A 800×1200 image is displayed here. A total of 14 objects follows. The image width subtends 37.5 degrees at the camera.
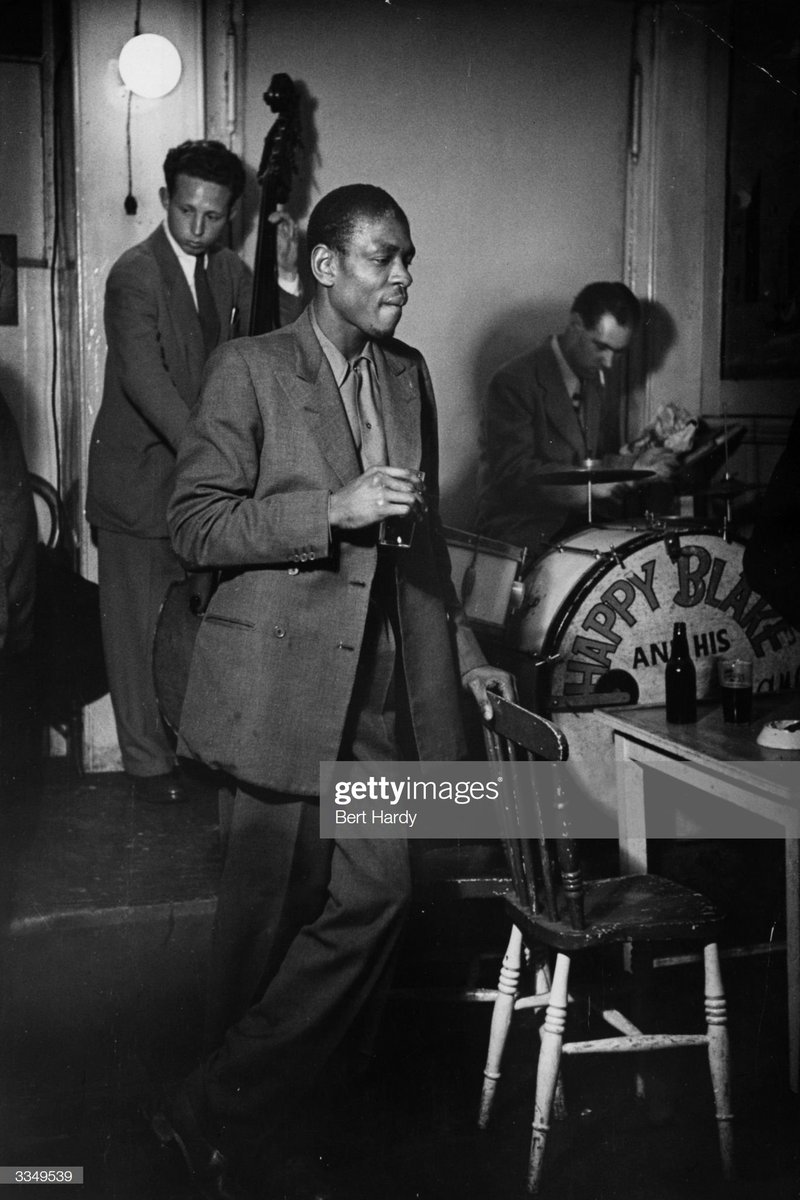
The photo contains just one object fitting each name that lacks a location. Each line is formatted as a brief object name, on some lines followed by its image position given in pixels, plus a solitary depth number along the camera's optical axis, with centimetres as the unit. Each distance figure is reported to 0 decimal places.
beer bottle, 286
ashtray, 251
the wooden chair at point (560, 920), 225
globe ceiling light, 334
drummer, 405
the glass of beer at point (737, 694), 277
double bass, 349
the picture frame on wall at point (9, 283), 333
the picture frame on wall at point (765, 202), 383
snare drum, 346
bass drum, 327
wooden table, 233
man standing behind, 346
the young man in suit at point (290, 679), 223
